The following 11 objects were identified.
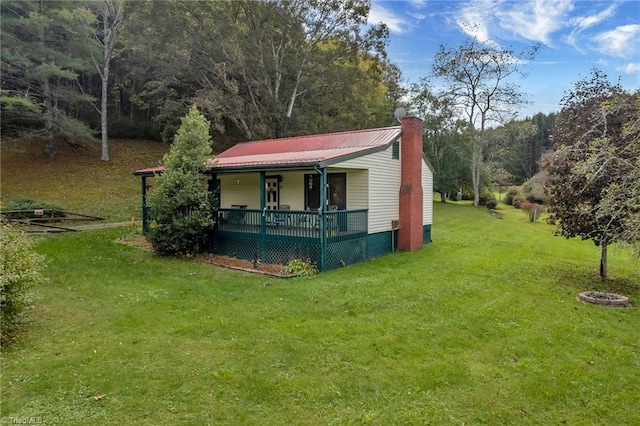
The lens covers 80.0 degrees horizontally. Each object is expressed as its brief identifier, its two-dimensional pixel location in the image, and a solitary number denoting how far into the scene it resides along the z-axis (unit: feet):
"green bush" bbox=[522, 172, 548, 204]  111.45
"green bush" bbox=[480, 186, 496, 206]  122.42
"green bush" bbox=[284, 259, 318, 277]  34.91
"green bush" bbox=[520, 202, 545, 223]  92.57
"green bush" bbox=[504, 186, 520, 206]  133.58
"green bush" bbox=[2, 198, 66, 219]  54.05
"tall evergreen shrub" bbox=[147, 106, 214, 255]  40.81
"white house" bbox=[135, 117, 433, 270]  37.52
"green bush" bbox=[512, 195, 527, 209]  124.67
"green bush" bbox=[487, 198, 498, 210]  115.85
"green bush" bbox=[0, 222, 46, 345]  18.95
